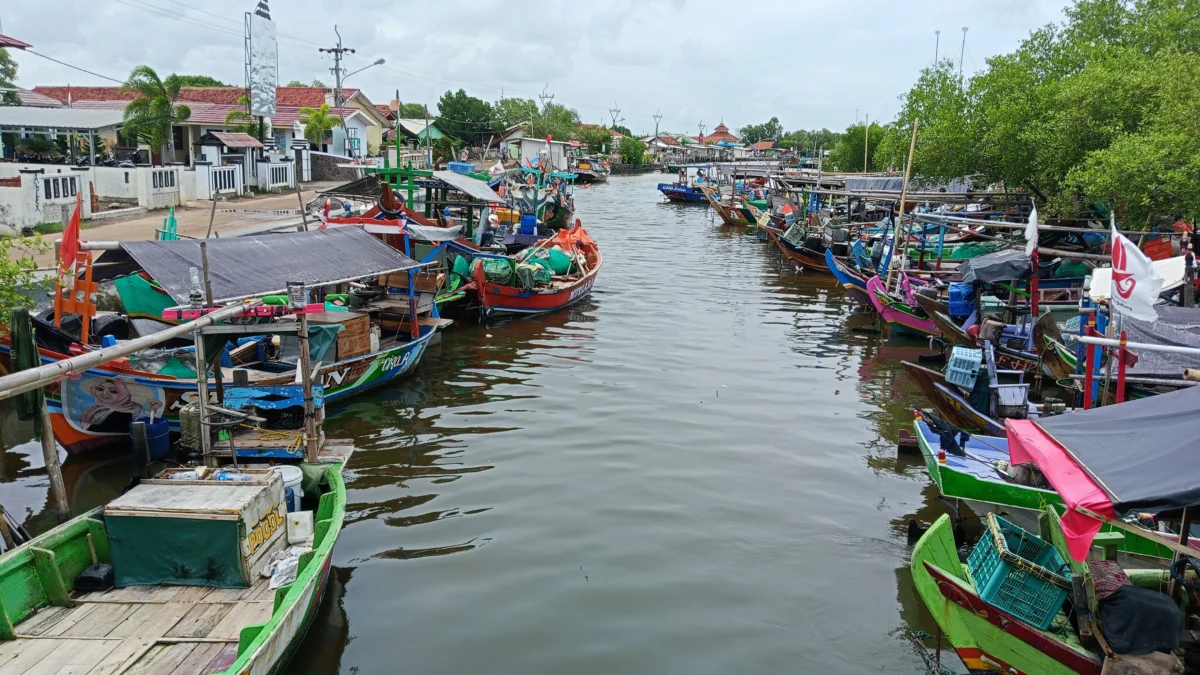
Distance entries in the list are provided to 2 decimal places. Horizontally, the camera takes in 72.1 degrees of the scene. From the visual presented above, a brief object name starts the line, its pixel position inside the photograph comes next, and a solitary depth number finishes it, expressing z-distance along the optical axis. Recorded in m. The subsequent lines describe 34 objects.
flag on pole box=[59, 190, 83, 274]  10.33
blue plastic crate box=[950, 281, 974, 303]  16.33
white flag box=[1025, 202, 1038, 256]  11.70
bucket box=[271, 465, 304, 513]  8.39
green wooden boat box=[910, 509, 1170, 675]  6.23
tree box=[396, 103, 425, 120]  78.00
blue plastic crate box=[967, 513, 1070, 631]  6.37
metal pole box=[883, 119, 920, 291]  19.59
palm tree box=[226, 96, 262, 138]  38.34
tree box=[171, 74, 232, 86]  68.69
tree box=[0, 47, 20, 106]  45.97
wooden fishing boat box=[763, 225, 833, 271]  28.58
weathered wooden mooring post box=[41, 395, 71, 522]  7.14
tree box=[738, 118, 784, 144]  150.50
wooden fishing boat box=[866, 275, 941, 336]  18.91
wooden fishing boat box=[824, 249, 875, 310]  21.44
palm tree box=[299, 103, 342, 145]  41.69
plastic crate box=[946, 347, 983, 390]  11.27
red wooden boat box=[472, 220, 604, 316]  19.48
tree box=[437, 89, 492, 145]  77.62
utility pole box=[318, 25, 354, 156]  44.38
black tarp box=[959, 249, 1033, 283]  15.13
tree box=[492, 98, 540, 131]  84.31
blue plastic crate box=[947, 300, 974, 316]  16.34
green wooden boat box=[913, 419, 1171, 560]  8.63
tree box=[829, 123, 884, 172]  54.34
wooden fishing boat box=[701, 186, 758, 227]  42.47
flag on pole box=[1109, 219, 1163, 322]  8.45
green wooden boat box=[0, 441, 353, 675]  5.94
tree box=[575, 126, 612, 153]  104.46
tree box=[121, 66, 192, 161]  32.94
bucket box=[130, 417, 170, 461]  9.62
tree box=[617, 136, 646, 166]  106.12
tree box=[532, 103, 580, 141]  83.88
